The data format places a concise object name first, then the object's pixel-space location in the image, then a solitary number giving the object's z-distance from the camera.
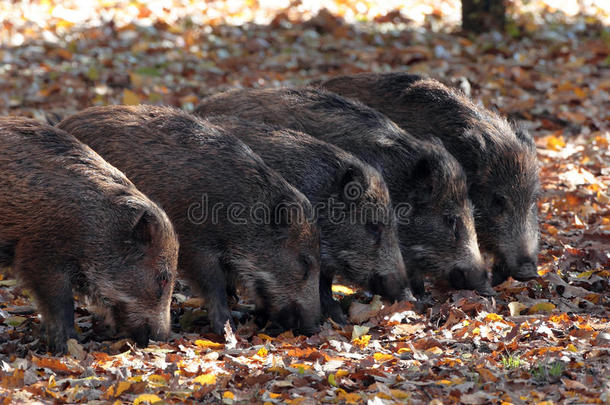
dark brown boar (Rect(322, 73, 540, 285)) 14.91
